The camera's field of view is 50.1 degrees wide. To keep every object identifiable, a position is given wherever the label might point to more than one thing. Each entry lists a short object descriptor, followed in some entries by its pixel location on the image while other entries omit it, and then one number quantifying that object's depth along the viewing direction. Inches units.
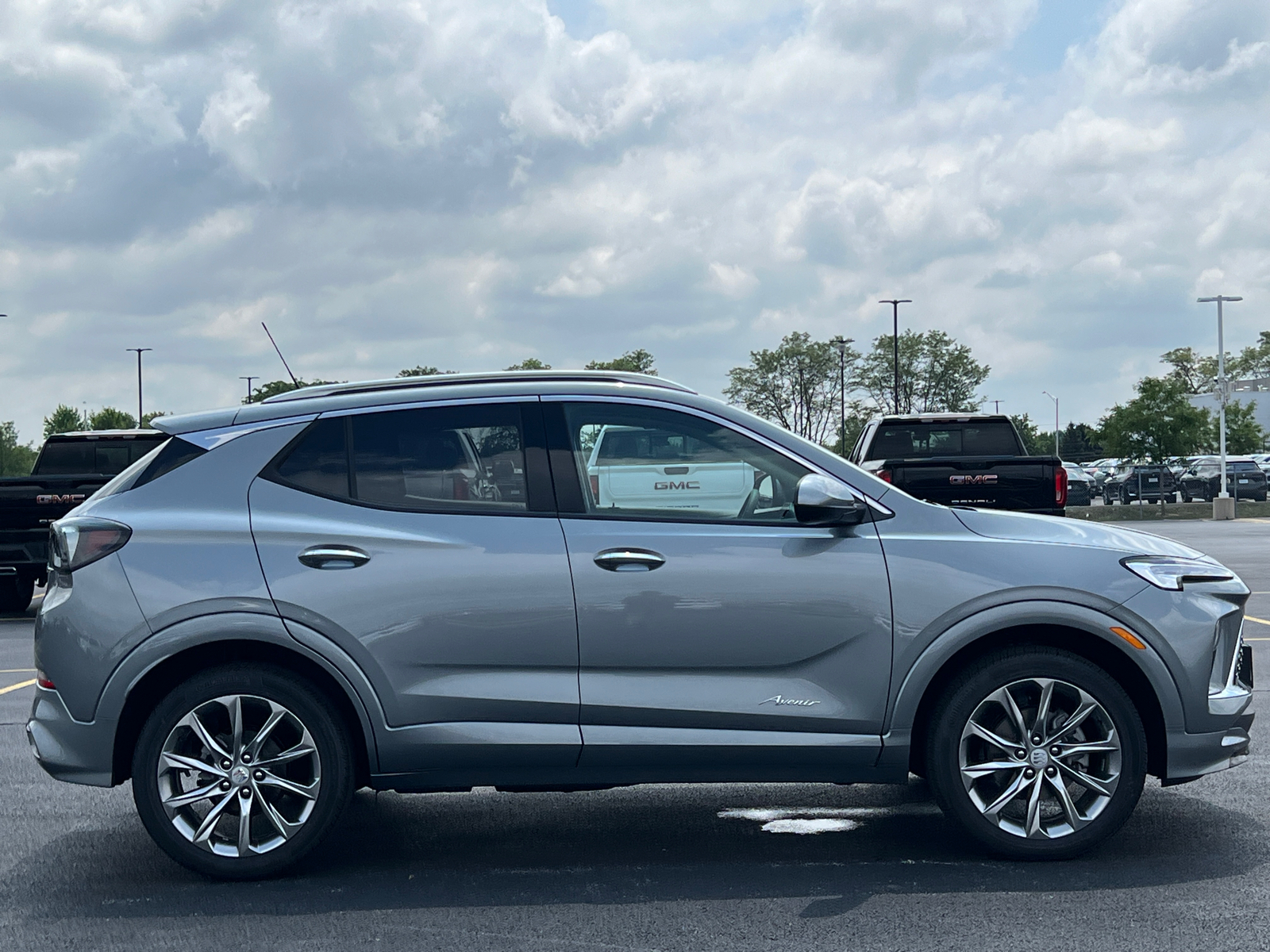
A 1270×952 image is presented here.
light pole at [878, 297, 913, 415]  2945.4
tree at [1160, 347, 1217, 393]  4842.5
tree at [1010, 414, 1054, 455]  4274.1
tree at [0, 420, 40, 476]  2465.6
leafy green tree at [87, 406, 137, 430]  3693.4
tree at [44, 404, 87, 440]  3526.1
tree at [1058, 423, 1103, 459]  4879.4
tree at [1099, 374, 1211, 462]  1796.3
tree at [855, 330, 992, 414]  3513.8
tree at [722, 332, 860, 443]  3531.0
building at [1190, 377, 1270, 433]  4224.9
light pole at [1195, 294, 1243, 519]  1850.4
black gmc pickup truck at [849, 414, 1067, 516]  510.9
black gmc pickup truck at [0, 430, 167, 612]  555.8
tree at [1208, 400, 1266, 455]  3102.9
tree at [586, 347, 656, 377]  3582.2
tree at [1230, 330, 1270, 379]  5472.4
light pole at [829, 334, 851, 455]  3496.6
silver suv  189.9
